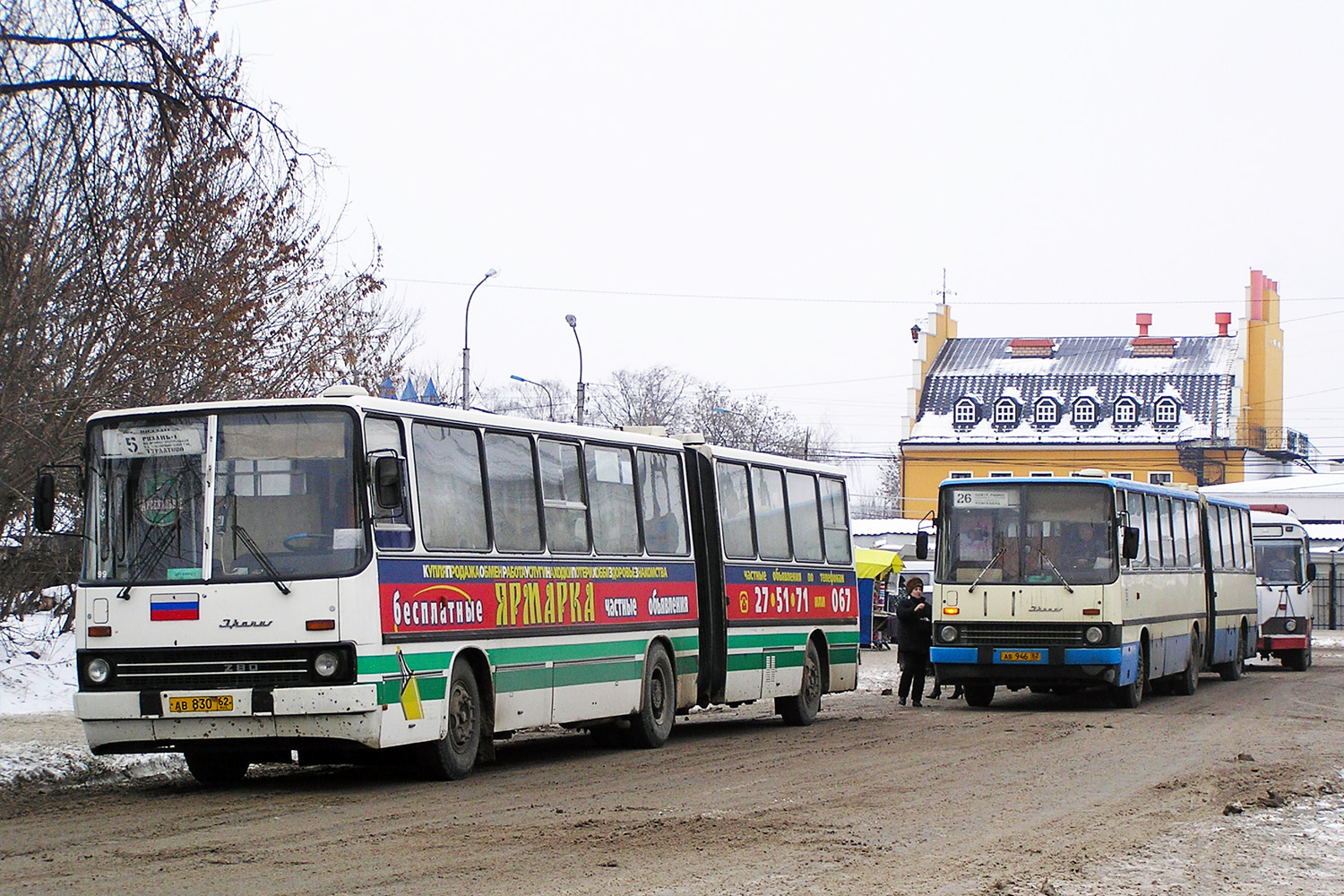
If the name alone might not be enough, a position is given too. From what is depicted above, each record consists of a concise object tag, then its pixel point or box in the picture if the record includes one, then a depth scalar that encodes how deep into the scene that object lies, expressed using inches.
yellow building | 3230.8
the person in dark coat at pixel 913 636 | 1004.6
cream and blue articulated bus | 923.4
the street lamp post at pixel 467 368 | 1537.3
